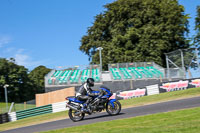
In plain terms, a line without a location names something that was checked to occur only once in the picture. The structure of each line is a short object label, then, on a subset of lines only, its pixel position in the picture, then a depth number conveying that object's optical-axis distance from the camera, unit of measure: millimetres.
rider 11422
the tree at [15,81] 60531
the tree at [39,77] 71300
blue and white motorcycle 11309
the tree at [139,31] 38906
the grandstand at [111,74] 28277
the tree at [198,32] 39562
